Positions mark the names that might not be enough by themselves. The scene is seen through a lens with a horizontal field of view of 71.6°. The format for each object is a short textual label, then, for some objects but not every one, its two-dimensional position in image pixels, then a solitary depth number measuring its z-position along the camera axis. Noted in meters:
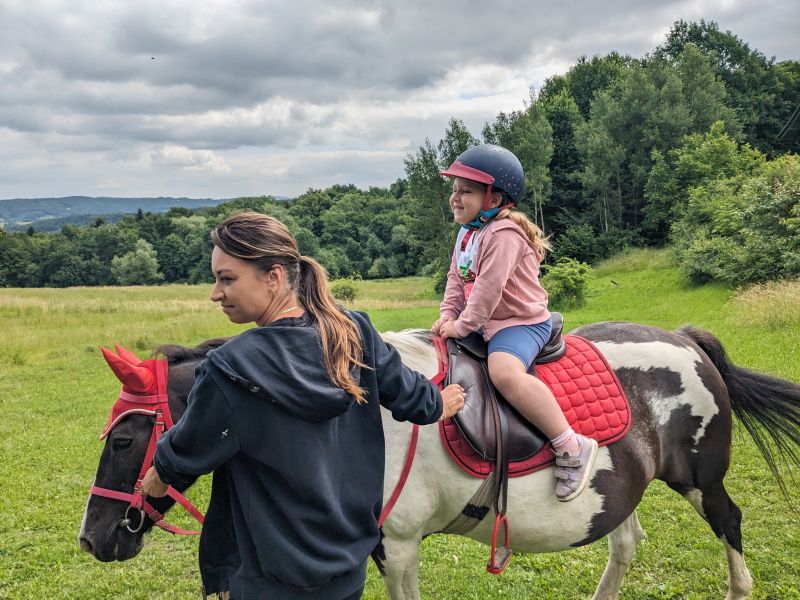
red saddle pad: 2.70
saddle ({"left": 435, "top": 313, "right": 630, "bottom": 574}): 2.59
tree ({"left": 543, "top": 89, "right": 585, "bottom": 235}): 43.66
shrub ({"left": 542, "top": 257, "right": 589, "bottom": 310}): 20.08
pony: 2.43
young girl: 2.62
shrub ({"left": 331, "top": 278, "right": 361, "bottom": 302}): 28.98
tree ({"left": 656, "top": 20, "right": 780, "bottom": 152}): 45.81
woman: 1.56
